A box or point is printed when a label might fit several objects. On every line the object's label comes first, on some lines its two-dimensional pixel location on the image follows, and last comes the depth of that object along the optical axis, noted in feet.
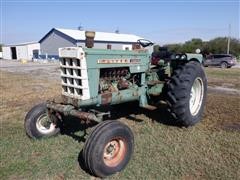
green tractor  8.86
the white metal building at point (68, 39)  84.14
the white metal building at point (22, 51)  104.52
